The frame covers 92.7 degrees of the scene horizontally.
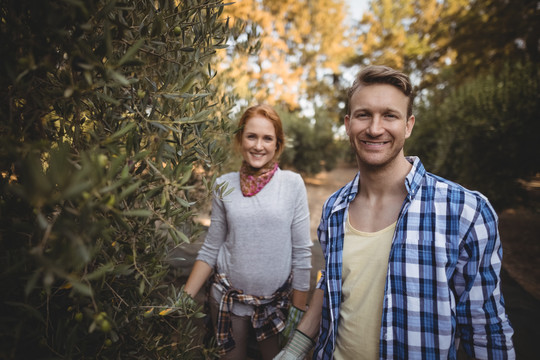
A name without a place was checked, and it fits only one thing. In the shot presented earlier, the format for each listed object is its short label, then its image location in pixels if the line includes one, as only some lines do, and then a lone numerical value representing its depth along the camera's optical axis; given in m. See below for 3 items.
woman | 2.18
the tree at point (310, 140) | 13.02
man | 1.31
